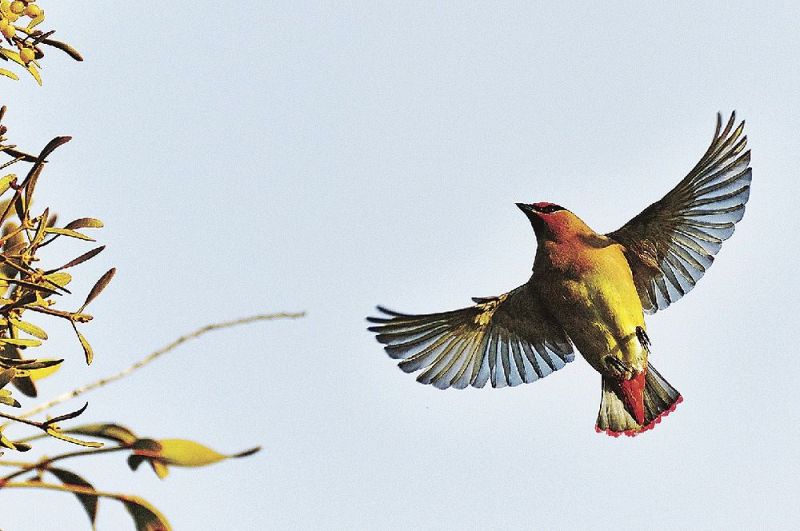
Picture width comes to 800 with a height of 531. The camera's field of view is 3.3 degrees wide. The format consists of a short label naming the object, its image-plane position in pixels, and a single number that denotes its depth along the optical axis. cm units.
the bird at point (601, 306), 932
